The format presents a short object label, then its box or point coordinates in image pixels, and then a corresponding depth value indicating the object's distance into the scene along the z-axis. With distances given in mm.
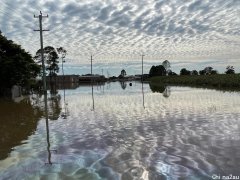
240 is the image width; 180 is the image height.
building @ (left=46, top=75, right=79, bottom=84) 76427
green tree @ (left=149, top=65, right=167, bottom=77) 77731
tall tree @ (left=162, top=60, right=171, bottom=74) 77854
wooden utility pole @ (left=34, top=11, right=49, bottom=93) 22698
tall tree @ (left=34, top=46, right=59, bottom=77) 51479
